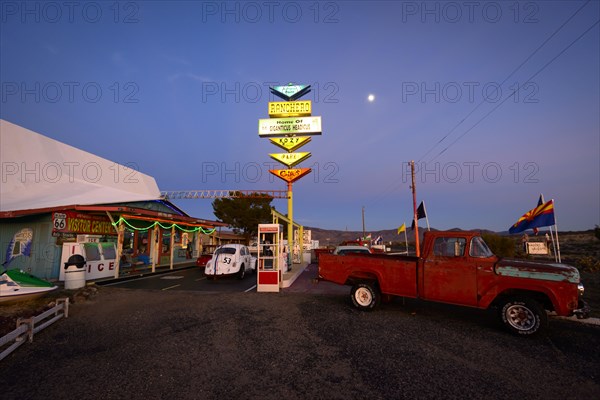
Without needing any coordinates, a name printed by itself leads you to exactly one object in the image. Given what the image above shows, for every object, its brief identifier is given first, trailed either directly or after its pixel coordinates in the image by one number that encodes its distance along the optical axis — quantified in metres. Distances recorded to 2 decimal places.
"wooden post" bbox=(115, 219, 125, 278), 15.90
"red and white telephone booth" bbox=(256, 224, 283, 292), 11.59
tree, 51.34
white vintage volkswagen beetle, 14.75
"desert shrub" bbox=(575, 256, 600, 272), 16.89
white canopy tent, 17.66
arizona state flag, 13.33
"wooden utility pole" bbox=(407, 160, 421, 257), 24.02
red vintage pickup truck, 6.19
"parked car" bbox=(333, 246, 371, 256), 16.41
